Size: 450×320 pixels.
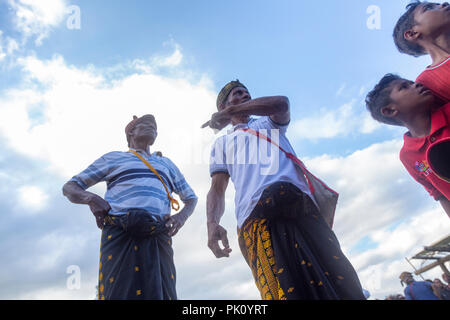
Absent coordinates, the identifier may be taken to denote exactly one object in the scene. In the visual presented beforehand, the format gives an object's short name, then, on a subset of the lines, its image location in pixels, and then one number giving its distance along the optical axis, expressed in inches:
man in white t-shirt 60.2
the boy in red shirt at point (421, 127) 72.5
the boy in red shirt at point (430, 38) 80.5
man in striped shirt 88.1
